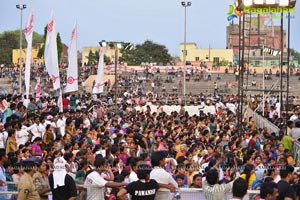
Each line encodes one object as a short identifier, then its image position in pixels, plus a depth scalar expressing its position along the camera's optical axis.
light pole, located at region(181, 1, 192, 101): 61.19
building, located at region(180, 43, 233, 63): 127.06
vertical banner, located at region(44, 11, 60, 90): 21.47
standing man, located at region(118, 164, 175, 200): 9.59
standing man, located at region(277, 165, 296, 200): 9.34
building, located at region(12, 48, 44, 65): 123.29
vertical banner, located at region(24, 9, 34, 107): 22.59
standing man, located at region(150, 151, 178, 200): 10.07
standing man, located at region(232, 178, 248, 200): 8.90
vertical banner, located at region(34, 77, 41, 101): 28.87
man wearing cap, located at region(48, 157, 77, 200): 10.16
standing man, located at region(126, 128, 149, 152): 16.45
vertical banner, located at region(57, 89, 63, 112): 22.64
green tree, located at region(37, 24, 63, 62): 98.81
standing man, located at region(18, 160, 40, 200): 10.30
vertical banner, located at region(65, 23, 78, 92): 23.42
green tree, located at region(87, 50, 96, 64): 120.71
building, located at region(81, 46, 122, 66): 131.38
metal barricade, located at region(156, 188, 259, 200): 10.56
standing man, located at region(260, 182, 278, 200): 9.27
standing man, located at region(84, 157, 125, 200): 10.39
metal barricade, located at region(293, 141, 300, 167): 18.02
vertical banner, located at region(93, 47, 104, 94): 30.45
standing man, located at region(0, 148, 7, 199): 11.02
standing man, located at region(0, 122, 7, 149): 16.18
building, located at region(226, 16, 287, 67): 105.69
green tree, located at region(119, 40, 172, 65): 129.00
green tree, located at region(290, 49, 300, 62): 170.50
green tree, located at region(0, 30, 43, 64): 132.88
